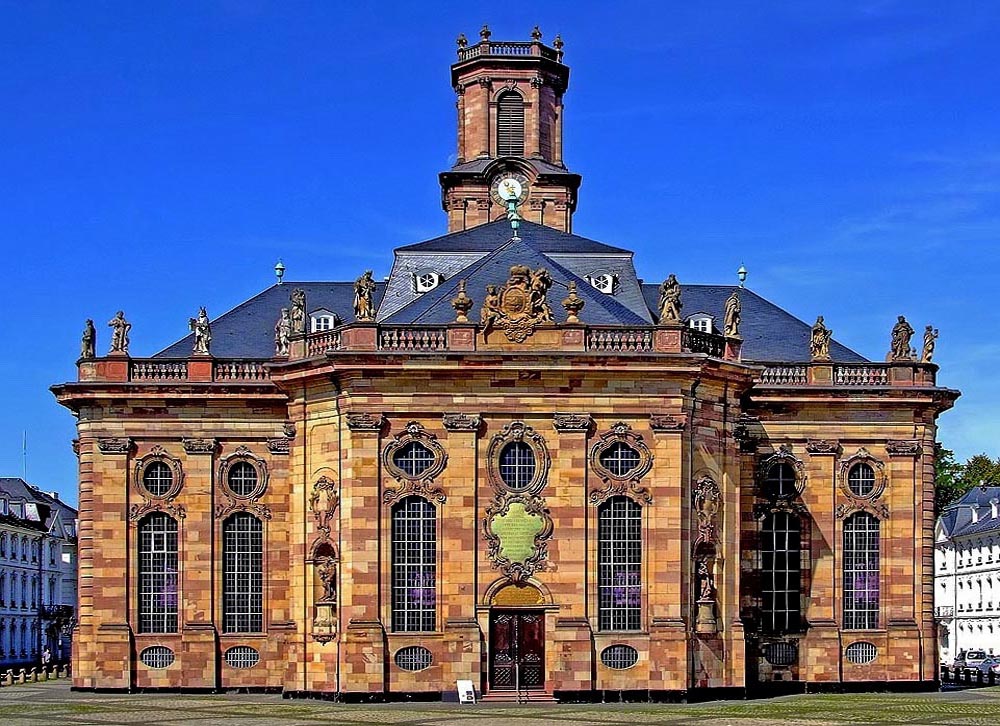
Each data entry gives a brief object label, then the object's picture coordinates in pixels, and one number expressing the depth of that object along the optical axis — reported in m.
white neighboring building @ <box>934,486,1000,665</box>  121.62
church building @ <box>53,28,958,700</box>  57.31
